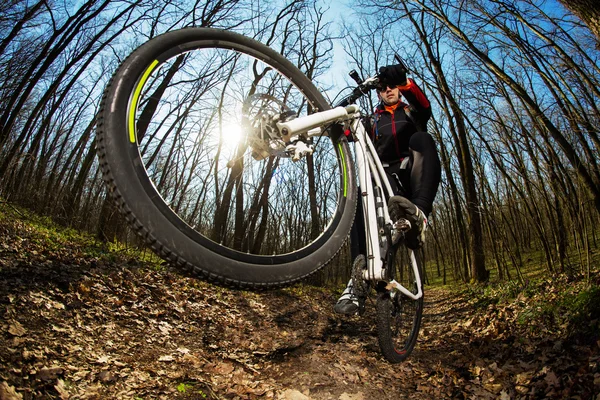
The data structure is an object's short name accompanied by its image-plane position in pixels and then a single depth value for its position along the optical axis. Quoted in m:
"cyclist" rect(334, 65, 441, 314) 2.32
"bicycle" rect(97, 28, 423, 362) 1.23
